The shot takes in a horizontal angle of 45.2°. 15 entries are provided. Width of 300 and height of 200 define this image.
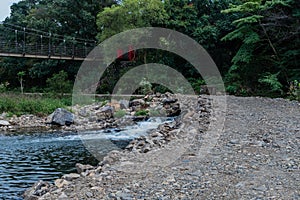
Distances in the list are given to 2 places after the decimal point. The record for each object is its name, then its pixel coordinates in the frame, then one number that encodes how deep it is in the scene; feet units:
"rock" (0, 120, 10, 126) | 35.46
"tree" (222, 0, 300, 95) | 41.75
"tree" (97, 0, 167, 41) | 55.88
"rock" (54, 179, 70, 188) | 13.78
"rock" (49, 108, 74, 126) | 35.96
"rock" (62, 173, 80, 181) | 14.70
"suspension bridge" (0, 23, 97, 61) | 57.36
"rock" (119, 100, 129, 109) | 43.41
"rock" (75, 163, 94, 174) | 16.65
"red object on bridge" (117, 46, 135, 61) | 57.88
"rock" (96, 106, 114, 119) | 40.04
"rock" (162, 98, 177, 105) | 44.12
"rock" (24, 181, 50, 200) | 13.61
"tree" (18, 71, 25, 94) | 68.26
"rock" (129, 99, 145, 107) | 44.47
